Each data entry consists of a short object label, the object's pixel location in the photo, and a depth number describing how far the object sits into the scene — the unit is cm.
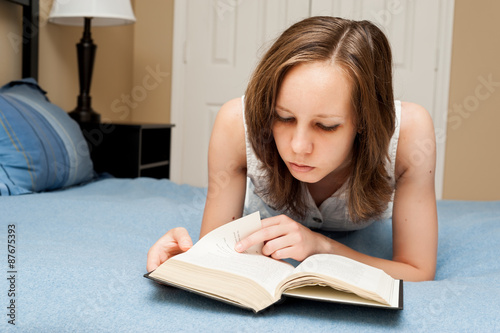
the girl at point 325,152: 90
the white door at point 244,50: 329
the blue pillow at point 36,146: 155
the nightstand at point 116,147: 233
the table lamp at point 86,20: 227
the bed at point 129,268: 69
